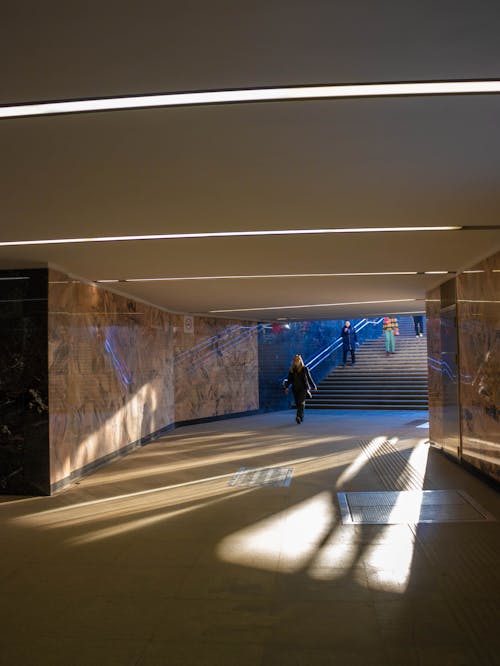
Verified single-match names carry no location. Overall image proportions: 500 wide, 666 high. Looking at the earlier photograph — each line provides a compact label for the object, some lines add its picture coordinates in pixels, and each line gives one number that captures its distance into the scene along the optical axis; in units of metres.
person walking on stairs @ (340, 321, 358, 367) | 23.25
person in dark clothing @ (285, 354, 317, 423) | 14.86
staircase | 18.80
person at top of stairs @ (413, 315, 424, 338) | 24.80
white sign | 15.08
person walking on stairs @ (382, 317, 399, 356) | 23.50
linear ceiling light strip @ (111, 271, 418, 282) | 8.60
